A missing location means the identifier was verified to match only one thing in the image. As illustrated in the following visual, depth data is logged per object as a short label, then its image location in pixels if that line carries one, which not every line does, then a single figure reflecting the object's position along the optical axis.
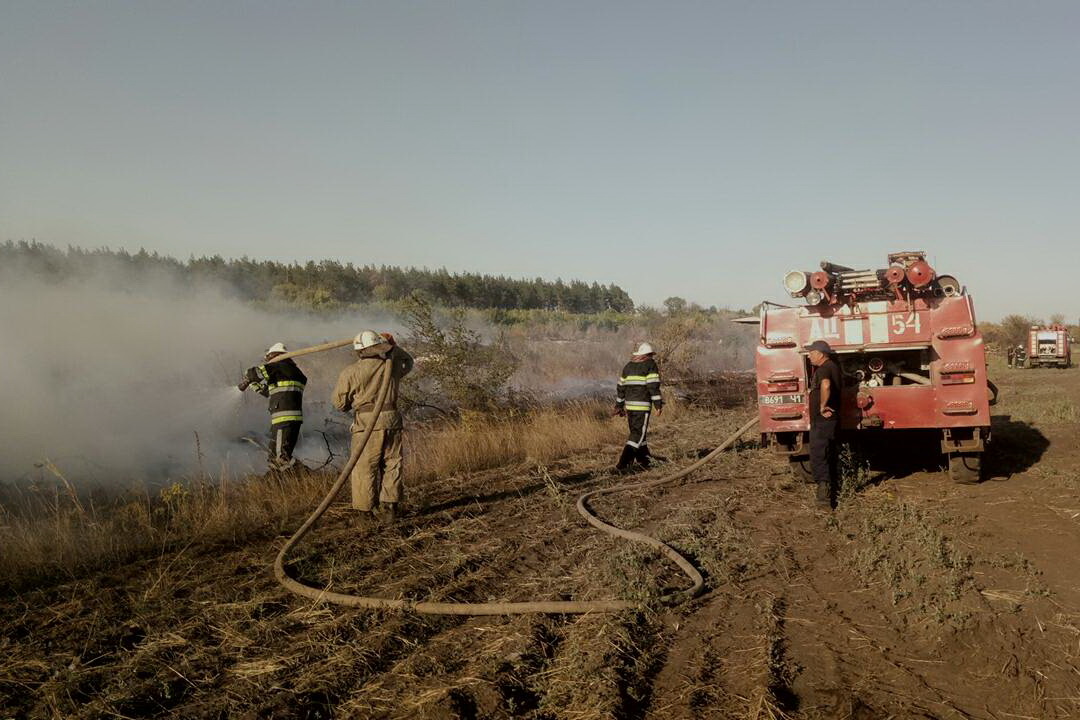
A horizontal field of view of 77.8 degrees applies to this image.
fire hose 4.22
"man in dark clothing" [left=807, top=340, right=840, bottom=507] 7.07
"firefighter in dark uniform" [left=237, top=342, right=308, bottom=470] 8.61
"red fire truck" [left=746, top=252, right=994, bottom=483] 7.39
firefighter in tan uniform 6.72
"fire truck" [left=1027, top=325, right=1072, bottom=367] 30.09
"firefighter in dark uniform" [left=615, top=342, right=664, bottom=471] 9.21
